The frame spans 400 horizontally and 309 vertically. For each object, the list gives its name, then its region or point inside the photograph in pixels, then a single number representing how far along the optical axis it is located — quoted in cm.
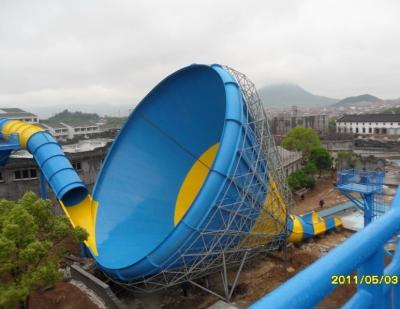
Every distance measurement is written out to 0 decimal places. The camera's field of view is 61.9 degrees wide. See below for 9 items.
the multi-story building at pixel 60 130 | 8875
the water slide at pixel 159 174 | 1571
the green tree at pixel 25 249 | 1124
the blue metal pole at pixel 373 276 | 215
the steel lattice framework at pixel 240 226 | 1398
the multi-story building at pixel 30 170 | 2638
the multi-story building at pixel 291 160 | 4150
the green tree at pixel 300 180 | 3738
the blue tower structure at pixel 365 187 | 2148
